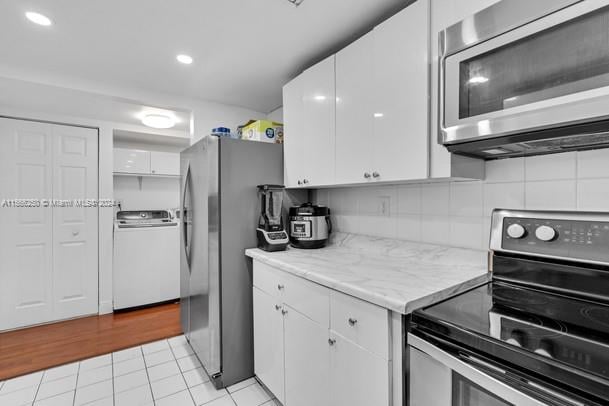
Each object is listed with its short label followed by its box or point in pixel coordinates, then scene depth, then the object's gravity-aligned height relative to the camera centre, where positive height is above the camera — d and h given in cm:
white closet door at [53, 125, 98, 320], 306 -28
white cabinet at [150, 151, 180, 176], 387 +53
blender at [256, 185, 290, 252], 188 -14
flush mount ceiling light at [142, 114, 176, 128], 298 +86
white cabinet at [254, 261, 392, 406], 102 -64
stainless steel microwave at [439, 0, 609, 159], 77 +39
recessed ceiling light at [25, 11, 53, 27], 150 +98
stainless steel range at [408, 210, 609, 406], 62 -34
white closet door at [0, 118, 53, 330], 283 -28
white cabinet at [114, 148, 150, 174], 362 +52
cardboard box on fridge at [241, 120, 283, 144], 217 +54
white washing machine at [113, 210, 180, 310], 325 -72
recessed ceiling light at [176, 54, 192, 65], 194 +99
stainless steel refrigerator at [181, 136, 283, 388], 187 -29
